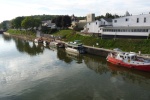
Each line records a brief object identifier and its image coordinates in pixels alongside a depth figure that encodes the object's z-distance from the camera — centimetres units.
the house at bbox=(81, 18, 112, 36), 3970
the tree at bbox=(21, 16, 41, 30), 7454
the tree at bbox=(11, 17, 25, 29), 9014
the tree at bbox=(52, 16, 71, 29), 6162
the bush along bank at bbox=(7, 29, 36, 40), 6627
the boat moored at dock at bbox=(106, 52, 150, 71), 2138
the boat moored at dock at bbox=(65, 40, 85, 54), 3366
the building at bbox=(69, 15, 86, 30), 5459
